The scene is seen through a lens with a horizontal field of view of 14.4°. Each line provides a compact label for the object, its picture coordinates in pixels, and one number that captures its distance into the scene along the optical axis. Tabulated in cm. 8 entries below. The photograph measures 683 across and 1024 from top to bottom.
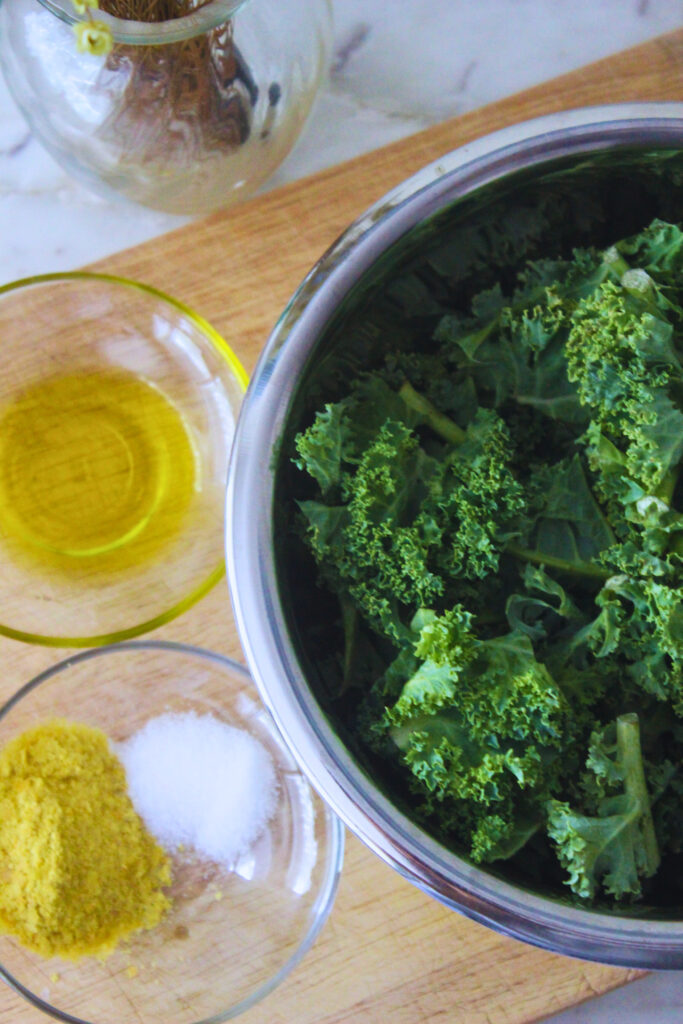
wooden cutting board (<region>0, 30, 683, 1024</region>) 73
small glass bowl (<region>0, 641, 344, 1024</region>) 74
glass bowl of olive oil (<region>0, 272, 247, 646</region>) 74
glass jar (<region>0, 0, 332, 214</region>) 69
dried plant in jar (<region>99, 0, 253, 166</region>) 69
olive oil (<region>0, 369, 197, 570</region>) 75
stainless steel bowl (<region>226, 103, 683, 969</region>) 67
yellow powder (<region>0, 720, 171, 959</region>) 72
